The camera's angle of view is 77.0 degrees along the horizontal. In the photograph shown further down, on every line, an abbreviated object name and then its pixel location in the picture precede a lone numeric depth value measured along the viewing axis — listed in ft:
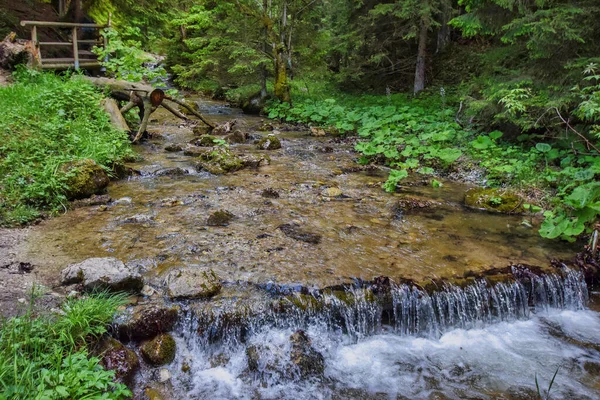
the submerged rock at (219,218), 17.04
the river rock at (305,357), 10.81
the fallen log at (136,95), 30.04
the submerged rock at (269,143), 32.27
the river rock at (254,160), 26.81
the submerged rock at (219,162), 25.04
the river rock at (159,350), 10.16
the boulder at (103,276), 11.23
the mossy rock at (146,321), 10.37
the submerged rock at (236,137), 34.45
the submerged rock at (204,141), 31.91
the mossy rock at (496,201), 20.17
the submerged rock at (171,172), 23.64
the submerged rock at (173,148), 29.40
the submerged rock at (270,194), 20.86
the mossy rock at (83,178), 18.08
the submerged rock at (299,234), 16.03
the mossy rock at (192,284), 11.78
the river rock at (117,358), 9.33
